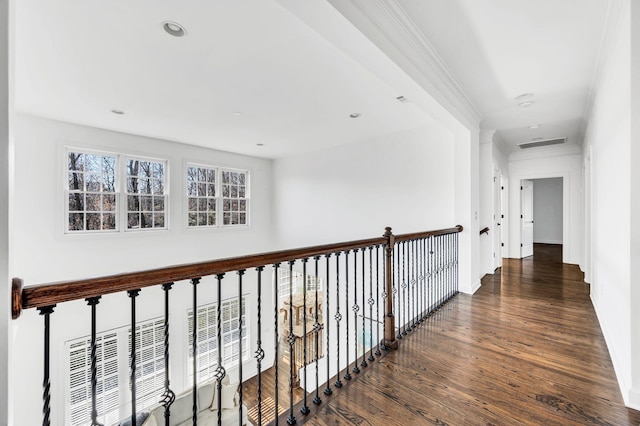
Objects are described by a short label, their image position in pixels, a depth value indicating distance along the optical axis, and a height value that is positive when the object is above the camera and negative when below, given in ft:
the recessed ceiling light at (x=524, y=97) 10.97 +4.60
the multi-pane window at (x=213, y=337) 19.20 -8.52
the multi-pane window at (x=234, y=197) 21.02 +1.33
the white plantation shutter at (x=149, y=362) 16.34 -8.63
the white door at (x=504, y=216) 19.93 -0.13
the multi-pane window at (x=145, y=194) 16.37 +1.24
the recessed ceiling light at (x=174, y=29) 6.84 +4.56
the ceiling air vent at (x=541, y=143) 17.72 +4.62
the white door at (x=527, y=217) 21.71 -0.23
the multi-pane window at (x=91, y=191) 14.47 +1.24
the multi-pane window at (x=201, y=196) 18.93 +1.31
